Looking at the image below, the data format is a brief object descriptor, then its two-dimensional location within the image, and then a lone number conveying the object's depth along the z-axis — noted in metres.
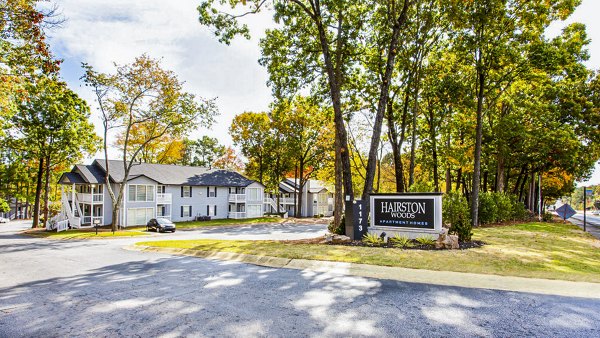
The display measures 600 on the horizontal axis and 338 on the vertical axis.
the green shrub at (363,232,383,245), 14.11
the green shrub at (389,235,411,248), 13.09
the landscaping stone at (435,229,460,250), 12.56
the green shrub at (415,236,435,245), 13.01
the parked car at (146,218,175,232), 32.50
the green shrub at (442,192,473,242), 14.01
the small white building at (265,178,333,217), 62.34
